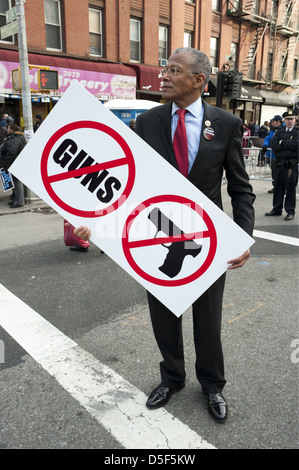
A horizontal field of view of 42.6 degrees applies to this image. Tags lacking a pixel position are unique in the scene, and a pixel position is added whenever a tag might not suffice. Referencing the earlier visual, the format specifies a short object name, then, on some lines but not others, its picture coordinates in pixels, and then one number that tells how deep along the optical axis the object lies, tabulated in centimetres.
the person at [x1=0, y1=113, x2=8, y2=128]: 1340
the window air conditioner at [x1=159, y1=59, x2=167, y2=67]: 1989
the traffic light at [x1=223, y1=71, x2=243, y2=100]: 1209
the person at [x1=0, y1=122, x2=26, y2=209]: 908
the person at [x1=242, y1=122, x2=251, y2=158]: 1512
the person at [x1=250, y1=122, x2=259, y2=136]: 2199
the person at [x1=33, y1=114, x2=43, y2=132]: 1362
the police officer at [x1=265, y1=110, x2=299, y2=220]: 819
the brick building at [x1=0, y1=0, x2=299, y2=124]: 1533
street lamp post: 925
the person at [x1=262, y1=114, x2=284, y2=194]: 1108
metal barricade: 1456
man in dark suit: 216
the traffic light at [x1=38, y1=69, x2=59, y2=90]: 958
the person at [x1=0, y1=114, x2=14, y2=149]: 1243
